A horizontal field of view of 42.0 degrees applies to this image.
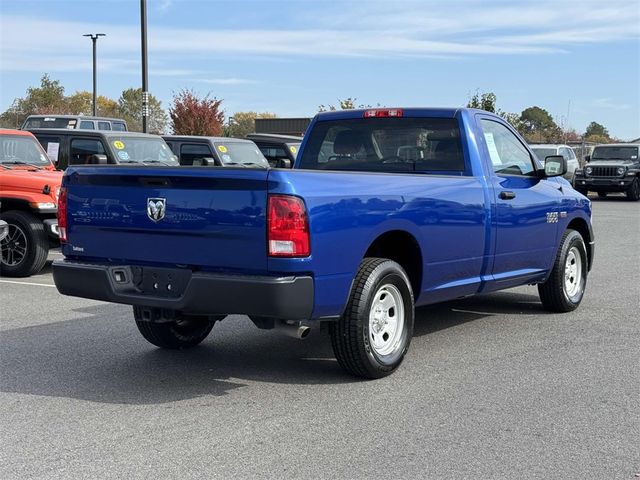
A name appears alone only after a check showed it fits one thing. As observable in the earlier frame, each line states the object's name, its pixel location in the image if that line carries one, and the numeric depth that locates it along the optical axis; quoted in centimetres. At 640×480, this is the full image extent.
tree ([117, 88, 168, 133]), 6644
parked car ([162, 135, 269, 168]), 1688
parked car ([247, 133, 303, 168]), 2055
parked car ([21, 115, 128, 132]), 2314
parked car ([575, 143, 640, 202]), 2922
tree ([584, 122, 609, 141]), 10925
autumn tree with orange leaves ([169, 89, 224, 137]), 3891
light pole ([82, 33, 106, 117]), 4381
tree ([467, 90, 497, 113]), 3797
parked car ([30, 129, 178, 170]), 1320
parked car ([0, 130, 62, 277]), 1041
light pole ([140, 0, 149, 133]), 2158
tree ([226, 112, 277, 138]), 7941
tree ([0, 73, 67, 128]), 5291
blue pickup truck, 496
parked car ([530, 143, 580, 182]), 2859
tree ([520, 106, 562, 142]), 6548
